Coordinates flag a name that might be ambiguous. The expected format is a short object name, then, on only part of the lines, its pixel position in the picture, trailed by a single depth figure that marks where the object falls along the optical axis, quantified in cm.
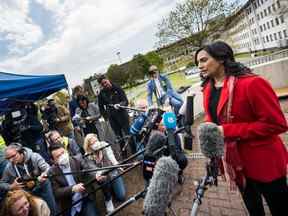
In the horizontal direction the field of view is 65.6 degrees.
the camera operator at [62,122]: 504
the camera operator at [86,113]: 521
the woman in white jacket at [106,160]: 367
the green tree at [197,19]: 2217
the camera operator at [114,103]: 493
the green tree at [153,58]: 5009
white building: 3925
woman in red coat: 149
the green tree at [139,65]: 4638
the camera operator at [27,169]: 298
